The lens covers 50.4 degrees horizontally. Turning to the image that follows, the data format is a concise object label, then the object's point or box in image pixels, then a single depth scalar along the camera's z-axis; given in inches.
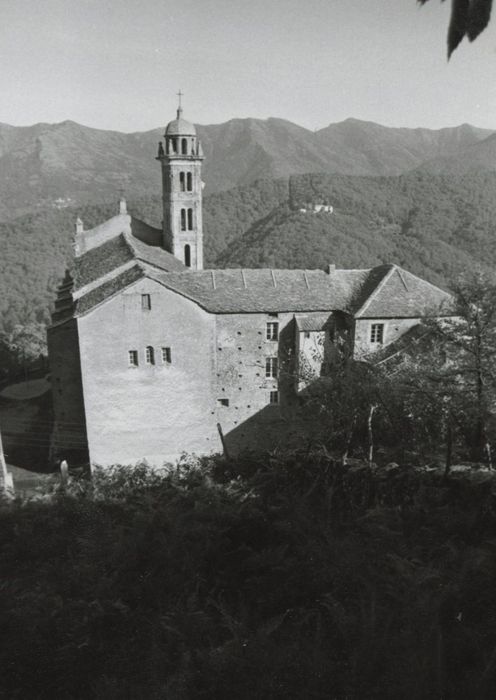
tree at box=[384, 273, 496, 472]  729.6
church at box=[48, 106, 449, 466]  1195.3
